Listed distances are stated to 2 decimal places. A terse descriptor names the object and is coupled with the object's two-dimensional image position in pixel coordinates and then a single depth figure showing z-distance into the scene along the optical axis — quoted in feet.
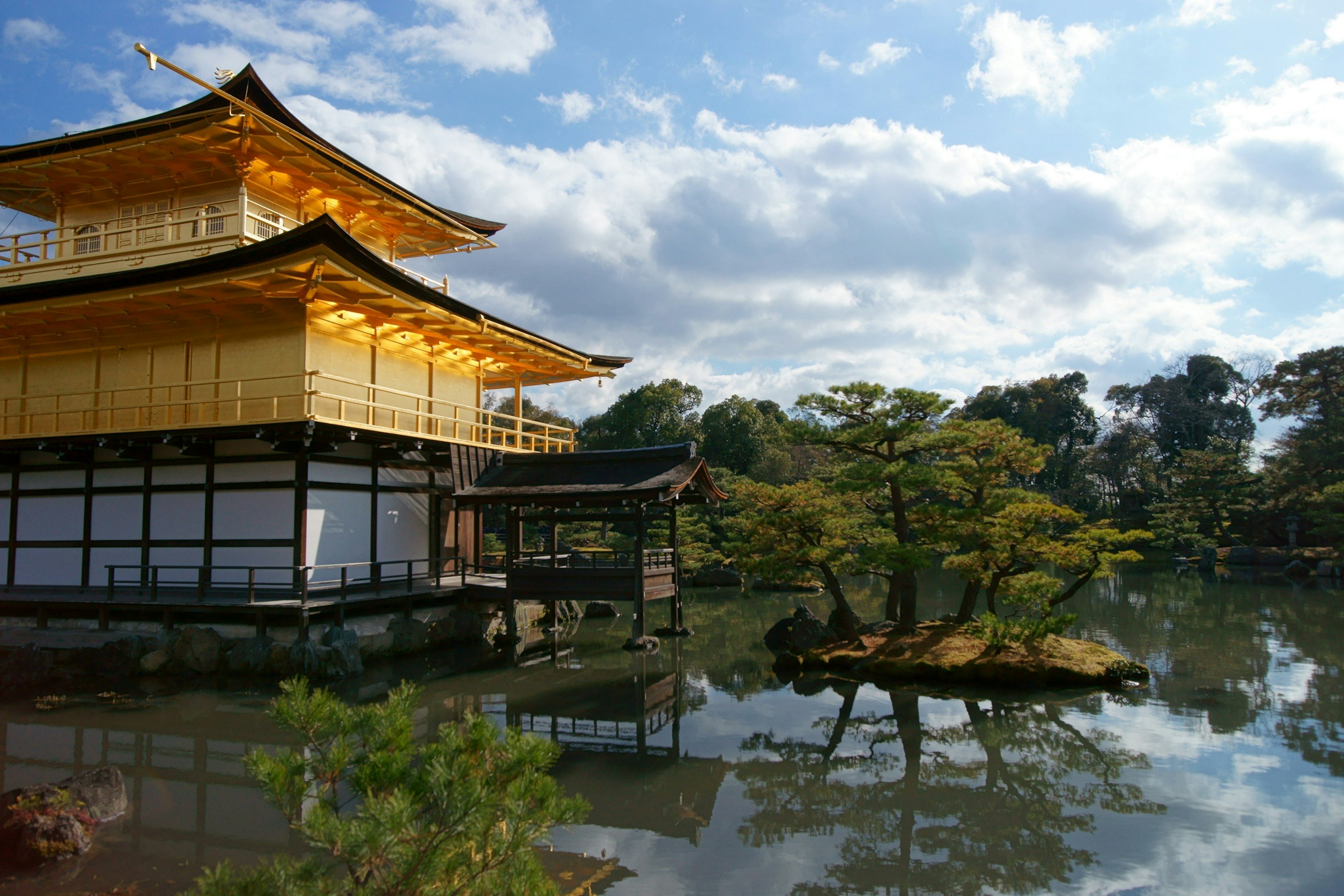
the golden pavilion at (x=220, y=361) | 44.88
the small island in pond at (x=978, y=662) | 39.11
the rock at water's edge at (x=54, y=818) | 20.51
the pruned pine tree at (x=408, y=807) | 10.28
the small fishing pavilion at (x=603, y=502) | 46.98
